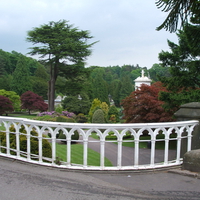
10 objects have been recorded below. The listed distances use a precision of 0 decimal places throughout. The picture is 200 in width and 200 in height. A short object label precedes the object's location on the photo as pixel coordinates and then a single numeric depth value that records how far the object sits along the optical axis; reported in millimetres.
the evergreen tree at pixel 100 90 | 44594
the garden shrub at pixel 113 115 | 28541
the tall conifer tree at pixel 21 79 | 46000
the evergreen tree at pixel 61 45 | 27514
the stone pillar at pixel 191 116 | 4543
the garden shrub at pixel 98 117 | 22678
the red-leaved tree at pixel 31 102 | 34344
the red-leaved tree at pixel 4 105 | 29922
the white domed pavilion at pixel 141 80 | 24352
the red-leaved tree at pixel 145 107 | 12516
